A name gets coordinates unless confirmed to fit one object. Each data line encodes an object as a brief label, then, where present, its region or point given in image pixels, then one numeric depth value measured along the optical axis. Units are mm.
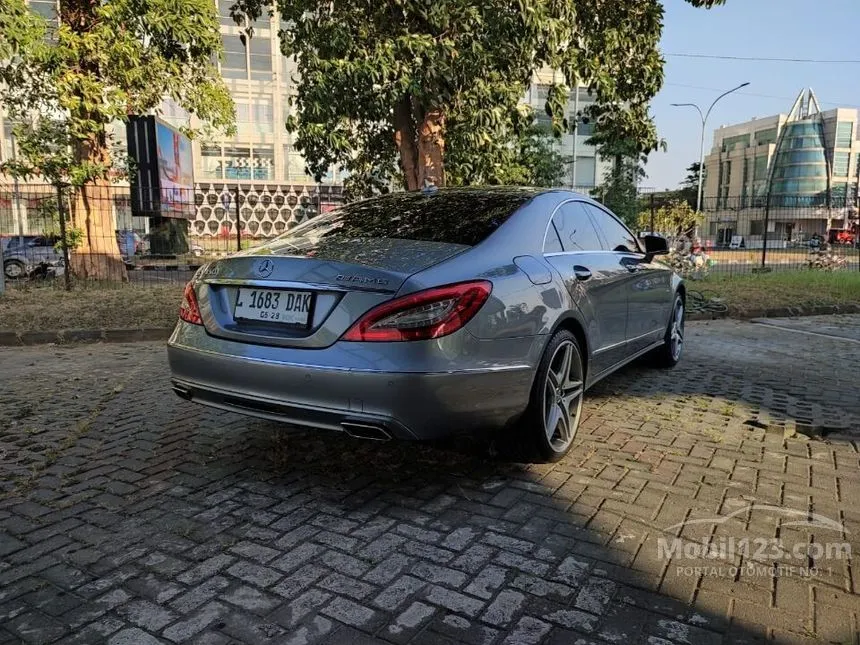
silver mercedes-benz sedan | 2760
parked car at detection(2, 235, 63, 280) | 17203
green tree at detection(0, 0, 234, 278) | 11391
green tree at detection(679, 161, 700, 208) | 89056
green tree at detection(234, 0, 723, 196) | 7242
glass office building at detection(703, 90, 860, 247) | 92750
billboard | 18731
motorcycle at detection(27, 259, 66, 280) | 14688
